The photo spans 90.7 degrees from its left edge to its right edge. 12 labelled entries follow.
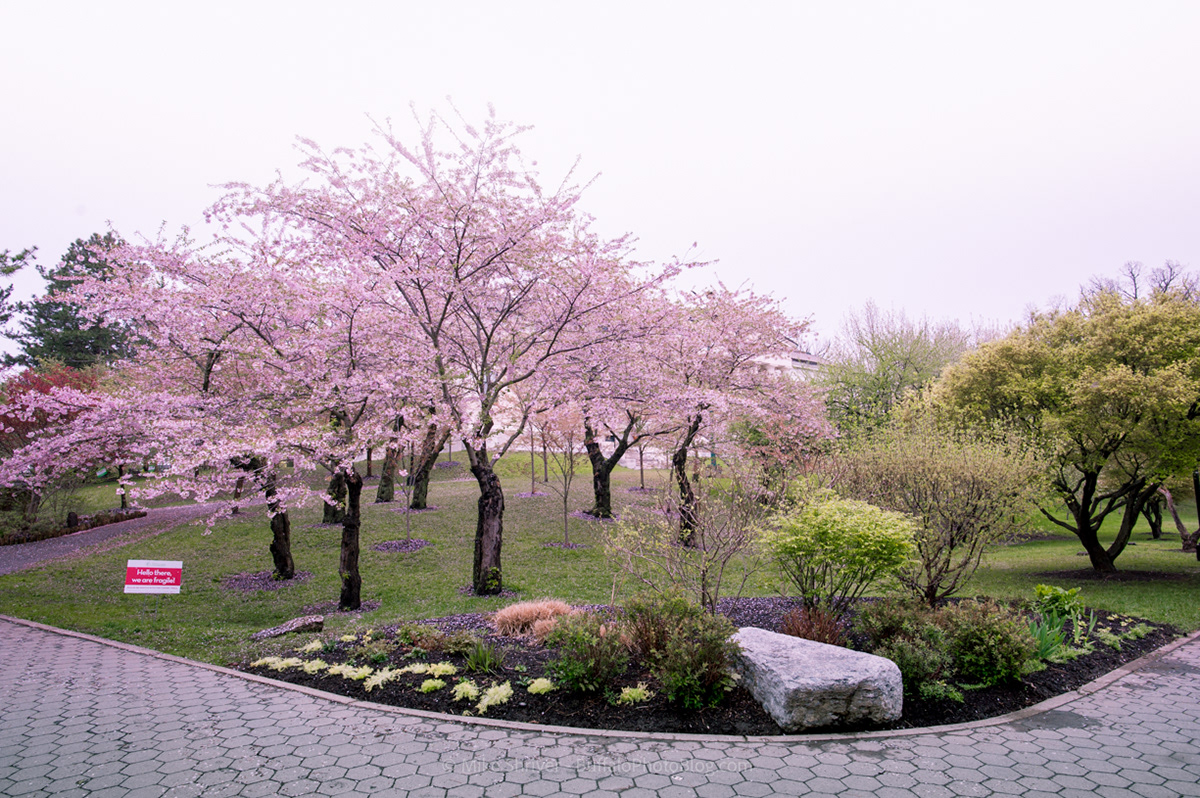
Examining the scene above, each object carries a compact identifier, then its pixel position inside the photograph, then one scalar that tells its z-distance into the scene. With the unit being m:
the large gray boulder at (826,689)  5.08
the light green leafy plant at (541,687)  5.64
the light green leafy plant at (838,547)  7.12
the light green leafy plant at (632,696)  5.48
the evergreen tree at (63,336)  36.03
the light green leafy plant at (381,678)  5.90
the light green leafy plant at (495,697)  5.39
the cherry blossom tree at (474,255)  10.83
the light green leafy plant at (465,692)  5.59
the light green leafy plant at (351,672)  6.14
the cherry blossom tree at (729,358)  17.09
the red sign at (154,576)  8.41
